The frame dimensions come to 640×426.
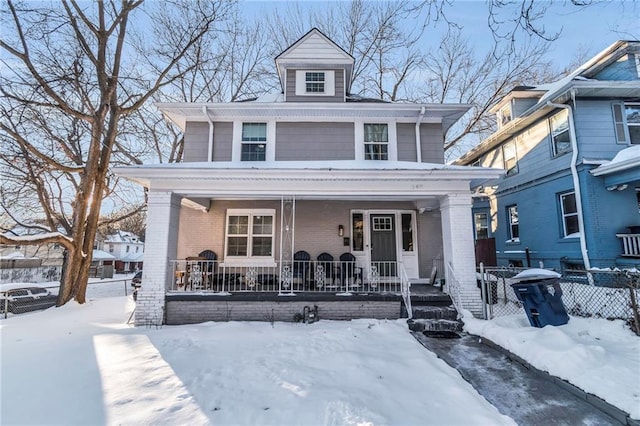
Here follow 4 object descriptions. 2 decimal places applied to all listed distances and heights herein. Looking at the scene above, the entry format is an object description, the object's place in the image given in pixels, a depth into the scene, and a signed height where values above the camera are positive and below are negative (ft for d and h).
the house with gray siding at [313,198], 27.27 +5.13
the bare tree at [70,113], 27.78 +15.67
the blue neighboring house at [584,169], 27.22 +8.67
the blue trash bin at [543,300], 17.24 -2.70
